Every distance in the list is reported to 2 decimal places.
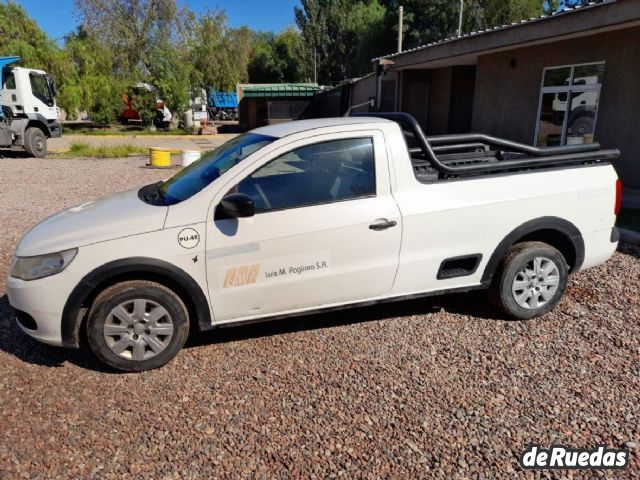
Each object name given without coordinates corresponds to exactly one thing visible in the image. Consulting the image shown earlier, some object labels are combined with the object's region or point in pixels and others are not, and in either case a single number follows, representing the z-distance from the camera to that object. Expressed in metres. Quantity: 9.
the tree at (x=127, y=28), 33.62
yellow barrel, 14.56
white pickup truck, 3.31
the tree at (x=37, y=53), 30.98
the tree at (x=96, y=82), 32.25
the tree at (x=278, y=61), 62.54
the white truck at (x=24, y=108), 15.90
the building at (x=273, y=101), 31.66
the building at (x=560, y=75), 9.12
